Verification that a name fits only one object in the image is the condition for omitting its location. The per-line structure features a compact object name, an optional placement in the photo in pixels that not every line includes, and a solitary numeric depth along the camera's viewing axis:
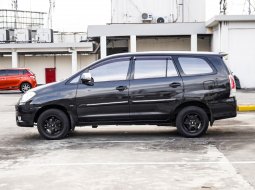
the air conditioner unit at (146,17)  37.03
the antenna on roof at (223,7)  33.30
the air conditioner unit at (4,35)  42.75
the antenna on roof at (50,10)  48.29
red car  30.55
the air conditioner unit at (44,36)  41.56
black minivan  10.47
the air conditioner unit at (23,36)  41.69
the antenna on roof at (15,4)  60.15
